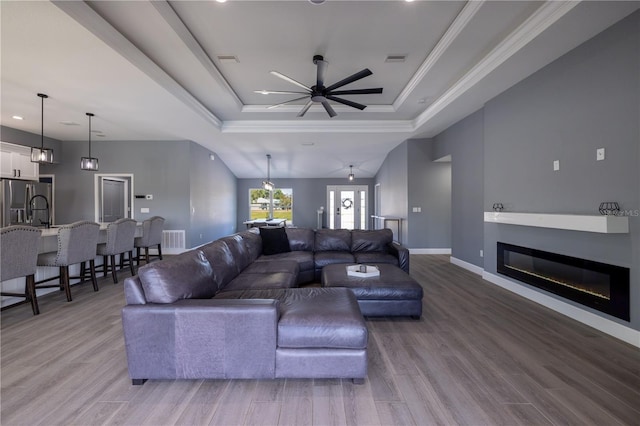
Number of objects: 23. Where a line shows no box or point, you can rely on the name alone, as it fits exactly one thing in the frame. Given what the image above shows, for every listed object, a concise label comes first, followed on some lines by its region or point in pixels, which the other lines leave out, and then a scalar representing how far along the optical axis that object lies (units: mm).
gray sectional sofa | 1775
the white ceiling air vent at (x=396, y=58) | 3623
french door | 11500
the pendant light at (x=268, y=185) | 8609
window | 11422
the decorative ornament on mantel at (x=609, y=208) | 2559
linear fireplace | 2535
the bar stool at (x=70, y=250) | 3484
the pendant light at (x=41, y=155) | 3994
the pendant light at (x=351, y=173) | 10016
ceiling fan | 3223
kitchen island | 3309
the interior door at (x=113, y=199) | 6633
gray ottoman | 2863
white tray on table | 3128
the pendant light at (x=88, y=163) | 4703
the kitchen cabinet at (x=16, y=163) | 5301
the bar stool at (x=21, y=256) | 2749
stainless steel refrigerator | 5176
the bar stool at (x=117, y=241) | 4324
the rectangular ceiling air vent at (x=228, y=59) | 3614
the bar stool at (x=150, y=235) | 5219
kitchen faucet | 5745
